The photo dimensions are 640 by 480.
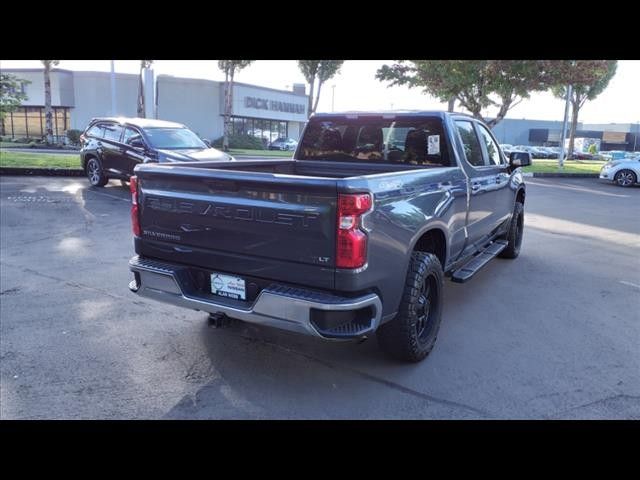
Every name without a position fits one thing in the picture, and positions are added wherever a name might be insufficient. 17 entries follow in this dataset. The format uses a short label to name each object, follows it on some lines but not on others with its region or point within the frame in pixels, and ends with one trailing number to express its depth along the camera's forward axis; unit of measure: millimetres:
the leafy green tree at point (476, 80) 21172
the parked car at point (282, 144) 42500
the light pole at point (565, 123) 27172
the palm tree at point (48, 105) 25416
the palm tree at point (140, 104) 33772
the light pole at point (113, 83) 24734
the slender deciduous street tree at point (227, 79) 32044
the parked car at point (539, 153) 50503
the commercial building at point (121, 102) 38656
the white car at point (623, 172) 20234
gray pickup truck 3141
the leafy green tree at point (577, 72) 21125
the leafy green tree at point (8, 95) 17344
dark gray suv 11820
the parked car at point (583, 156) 50281
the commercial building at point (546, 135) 73144
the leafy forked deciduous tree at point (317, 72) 34250
